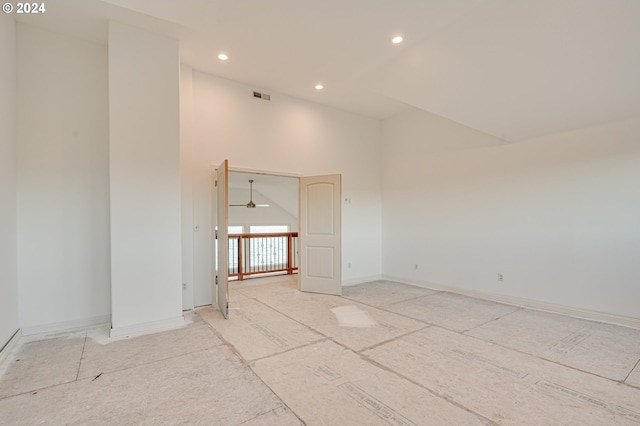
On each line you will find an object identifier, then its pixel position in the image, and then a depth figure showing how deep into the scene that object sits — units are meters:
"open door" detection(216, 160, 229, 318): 3.81
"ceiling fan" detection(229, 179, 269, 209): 9.65
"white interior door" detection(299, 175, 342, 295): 5.21
